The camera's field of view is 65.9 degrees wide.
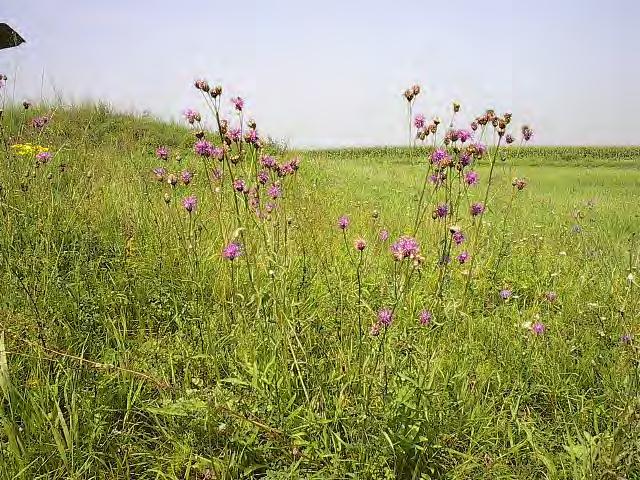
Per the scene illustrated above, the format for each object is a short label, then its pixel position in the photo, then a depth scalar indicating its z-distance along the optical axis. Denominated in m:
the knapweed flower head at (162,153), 2.55
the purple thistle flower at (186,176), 2.05
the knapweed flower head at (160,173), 2.35
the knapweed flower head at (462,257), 2.07
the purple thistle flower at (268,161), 2.17
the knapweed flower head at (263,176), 2.43
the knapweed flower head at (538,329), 2.04
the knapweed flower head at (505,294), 2.46
